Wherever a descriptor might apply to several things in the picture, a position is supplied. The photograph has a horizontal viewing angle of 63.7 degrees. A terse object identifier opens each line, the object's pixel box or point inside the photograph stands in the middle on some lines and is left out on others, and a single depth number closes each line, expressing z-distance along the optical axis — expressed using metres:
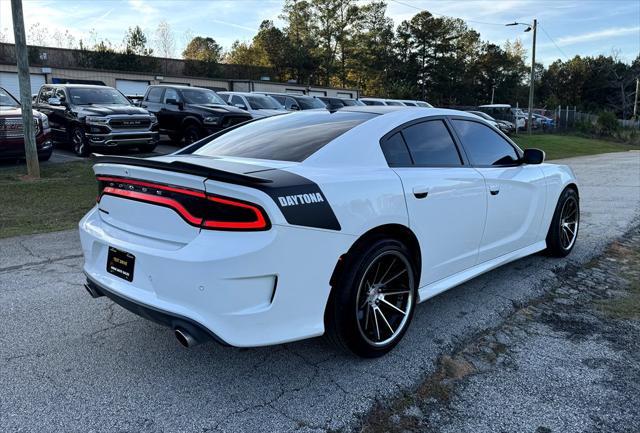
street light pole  30.97
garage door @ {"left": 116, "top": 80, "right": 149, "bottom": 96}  29.45
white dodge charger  2.61
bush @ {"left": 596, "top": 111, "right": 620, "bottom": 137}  36.88
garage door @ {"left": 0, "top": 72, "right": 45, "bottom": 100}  24.60
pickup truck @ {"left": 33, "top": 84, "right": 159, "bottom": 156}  11.95
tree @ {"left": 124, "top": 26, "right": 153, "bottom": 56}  49.47
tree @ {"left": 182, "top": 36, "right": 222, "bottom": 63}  67.00
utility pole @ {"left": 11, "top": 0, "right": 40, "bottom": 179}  9.24
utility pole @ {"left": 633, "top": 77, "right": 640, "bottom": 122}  60.81
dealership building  25.94
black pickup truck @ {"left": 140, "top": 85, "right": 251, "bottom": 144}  13.56
